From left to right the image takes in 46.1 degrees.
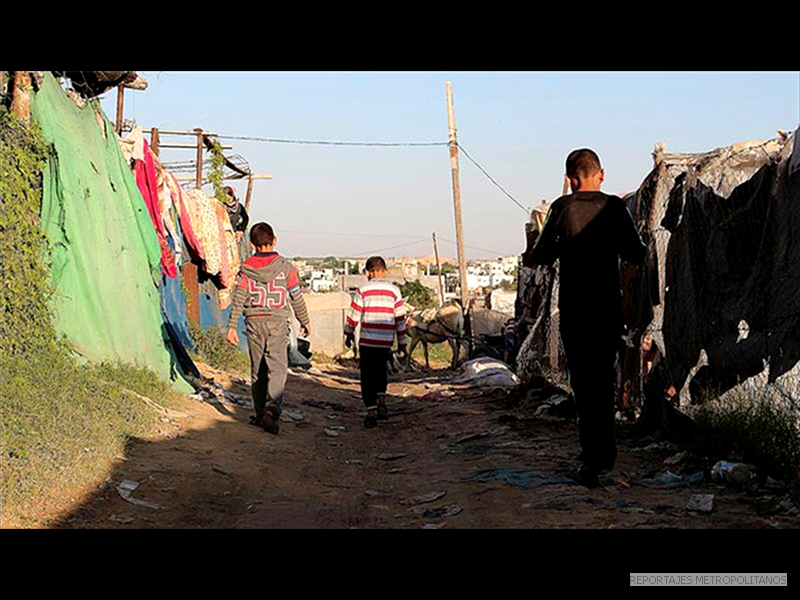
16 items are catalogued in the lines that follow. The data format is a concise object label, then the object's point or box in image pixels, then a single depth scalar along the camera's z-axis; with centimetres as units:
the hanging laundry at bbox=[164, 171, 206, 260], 1370
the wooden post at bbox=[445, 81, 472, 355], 2645
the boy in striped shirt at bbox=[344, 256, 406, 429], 1037
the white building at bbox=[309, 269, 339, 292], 10875
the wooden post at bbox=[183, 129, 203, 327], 1491
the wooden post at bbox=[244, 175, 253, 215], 2677
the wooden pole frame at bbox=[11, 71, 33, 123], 757
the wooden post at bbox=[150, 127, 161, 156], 1684
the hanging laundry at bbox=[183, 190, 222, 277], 1512
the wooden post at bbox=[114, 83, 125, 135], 1489
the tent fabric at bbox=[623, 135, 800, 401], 623
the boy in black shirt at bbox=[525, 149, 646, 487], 588
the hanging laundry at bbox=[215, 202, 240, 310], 1656
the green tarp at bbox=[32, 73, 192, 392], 805
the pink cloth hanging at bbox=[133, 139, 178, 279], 1202
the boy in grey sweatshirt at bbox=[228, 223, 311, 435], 897
